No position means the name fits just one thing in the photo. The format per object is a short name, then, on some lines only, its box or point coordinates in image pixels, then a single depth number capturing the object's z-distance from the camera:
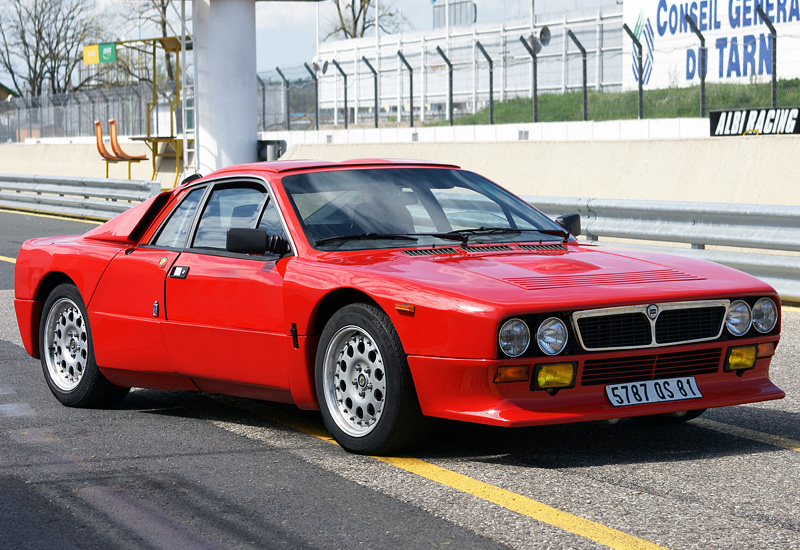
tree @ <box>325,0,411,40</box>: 73.25
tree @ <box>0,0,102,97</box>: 85.12
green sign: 28.45
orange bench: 25.92
